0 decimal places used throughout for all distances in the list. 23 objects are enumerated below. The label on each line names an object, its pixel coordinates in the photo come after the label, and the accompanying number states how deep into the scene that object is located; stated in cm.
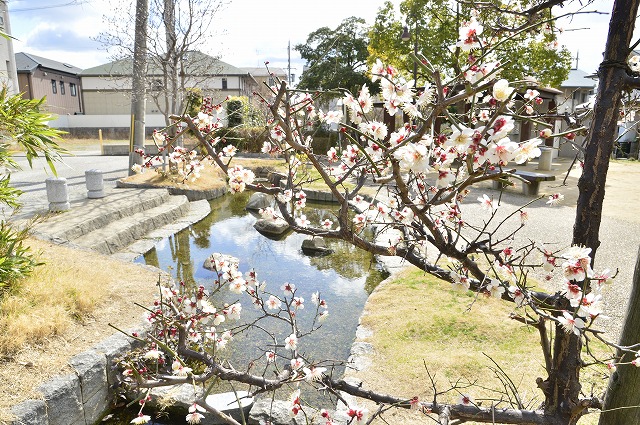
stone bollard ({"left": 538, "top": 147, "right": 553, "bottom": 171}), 1436
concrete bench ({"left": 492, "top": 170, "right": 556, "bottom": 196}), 996
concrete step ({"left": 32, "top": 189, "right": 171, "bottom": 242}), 642
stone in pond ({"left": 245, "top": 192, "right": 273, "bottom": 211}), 1048
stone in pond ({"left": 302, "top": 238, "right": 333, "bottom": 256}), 740
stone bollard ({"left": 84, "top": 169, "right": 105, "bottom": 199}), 877
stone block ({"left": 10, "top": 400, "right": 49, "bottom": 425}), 260
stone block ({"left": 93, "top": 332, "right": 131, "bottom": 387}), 337
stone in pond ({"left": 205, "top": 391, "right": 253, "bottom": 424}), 317
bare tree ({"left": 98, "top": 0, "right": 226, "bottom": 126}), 1091
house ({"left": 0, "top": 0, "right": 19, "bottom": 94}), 1759
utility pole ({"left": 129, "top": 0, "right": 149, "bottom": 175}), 1074
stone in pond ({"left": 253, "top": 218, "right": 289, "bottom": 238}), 838
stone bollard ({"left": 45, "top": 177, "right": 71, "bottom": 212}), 734
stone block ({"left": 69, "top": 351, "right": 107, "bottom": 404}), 312
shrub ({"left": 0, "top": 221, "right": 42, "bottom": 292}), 364
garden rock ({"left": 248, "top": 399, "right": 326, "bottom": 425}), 292
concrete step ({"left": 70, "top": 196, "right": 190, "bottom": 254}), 661
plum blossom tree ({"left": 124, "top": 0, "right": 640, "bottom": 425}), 133
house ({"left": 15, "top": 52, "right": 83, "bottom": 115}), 2802
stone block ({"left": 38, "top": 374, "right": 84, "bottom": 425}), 285
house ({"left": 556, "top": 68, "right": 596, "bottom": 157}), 2386
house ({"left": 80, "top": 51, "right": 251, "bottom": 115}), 3158
